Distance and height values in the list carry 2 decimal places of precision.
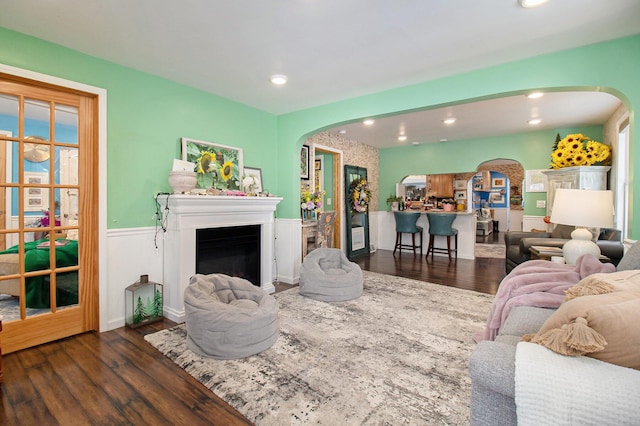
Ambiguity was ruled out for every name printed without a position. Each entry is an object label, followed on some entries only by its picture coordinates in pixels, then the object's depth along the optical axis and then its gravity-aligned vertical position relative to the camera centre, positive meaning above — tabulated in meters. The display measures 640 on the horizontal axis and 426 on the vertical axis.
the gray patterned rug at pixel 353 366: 1.72 -1.09
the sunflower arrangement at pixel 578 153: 4.28 +0.83
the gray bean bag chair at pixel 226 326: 2.26 -0.87
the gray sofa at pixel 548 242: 2.86 -0.35
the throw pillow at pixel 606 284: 1.22 -0.30
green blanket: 2.51 -0.58
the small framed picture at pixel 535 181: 5.61 +0.57
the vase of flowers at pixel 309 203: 4.95 +0.13
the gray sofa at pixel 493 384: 0.97 -0.55
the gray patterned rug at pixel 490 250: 6.55 -0.90
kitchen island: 6.17 -0.46
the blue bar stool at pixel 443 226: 5.94 -0.29
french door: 2.40 -0.03
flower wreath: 6.39 +0.32
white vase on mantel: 3.04 +0.29
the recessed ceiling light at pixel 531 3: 1.90 +1.30
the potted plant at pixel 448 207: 6.64 +0.09
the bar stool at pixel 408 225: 6.38 -0.29
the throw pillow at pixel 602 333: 0.90 -0.36
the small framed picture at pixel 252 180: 3.74 +0.37
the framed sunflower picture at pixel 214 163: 3.39 +0.55
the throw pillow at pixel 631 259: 1.82 -0.29
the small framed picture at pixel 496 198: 11.09 +0.49
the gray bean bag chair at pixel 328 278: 3.53 -0.79
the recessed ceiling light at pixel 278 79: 3.05 +1.33
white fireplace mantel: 3.01 -0.19
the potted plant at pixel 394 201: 7.03 +0.23
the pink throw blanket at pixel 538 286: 1.93 -0.50
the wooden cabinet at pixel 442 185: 7.88 +0.68
